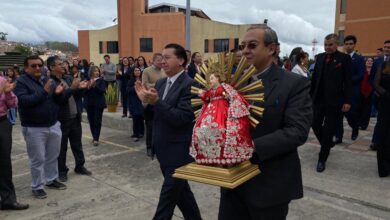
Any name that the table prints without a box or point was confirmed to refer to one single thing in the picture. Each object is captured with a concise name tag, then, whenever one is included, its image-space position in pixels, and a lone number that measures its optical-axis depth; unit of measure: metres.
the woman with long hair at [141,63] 8.95
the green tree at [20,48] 62.48
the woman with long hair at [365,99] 7.45
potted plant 10.84
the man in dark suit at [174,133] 3.23
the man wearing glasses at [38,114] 4.37
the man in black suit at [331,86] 5.04
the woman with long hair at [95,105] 7.40
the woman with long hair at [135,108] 7.61
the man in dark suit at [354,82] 6.64
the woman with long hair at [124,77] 9.92
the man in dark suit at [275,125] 1.91
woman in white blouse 6.76
